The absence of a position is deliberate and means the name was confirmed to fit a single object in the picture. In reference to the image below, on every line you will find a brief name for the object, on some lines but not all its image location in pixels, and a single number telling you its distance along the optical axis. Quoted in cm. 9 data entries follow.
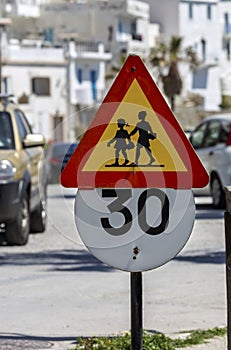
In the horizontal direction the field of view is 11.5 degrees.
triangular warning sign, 605
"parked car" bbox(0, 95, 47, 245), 1397
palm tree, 7225
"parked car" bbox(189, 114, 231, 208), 2003
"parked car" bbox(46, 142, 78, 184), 2564
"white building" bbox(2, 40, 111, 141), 6644
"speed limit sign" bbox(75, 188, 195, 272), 606
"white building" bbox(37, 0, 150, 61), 7794
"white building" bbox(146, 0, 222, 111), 8656
